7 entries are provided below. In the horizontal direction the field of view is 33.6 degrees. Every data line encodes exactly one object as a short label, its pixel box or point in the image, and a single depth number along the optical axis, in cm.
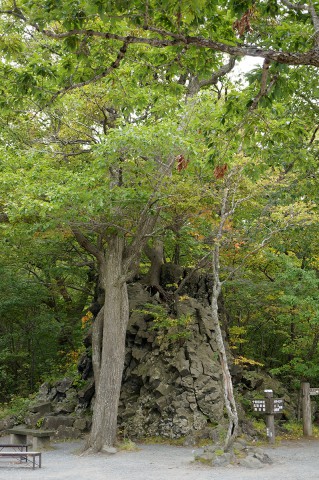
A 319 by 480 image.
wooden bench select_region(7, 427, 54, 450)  1320
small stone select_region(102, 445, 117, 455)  1223
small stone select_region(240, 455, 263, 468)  1045
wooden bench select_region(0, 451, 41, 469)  1038
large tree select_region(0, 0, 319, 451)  512
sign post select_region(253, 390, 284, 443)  1365
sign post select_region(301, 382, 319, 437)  1500
